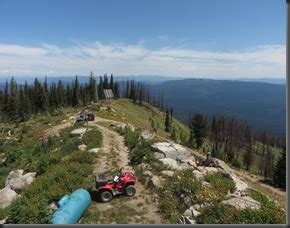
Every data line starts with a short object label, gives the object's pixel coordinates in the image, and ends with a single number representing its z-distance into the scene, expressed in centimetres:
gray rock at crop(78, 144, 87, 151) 1712
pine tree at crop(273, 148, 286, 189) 3857
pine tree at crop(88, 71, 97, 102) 8103
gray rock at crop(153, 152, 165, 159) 1475
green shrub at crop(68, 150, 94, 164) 1453
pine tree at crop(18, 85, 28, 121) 6260
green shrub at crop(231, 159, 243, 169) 5756
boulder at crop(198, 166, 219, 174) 1316
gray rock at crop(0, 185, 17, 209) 1101
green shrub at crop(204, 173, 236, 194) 1009
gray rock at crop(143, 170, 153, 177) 1219
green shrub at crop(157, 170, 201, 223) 892
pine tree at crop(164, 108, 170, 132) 7587
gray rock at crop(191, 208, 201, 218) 822
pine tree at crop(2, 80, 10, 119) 6548
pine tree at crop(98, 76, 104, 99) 8809
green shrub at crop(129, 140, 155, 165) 1437
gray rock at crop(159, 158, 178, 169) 1331
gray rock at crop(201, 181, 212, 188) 1018
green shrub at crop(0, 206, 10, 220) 918
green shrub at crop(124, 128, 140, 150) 1868
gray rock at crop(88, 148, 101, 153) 1644
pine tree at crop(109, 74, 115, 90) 9808
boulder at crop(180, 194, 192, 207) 916
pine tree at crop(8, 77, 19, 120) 6340
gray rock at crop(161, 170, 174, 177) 1203
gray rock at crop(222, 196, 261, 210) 801
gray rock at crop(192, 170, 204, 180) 1128
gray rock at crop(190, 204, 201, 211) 861
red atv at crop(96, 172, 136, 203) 1015
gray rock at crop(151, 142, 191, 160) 1520
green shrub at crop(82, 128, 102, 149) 1797
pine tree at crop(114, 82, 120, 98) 9707
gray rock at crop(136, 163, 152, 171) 1324
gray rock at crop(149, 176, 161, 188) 1099
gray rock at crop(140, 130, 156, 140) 2045
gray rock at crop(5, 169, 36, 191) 1261
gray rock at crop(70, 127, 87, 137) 2188
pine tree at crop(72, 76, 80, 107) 7778
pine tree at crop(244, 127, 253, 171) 7562
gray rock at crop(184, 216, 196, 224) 794
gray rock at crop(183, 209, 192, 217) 840
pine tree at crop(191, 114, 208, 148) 6618
